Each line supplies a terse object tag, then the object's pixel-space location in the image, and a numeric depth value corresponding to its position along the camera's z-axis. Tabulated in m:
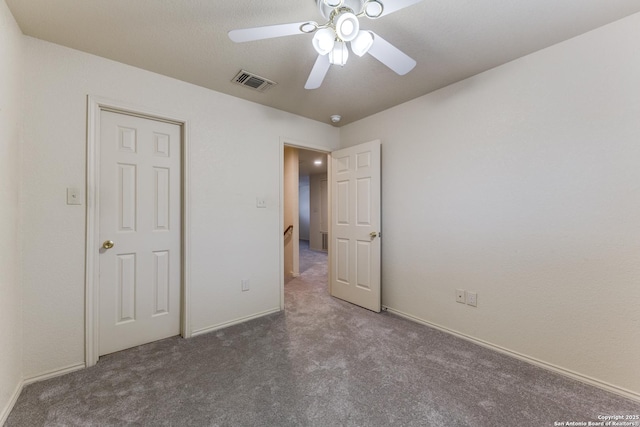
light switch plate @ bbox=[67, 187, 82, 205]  1.80
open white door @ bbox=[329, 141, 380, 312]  2.87
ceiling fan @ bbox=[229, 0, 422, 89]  1.18
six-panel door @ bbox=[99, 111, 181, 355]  2.01
